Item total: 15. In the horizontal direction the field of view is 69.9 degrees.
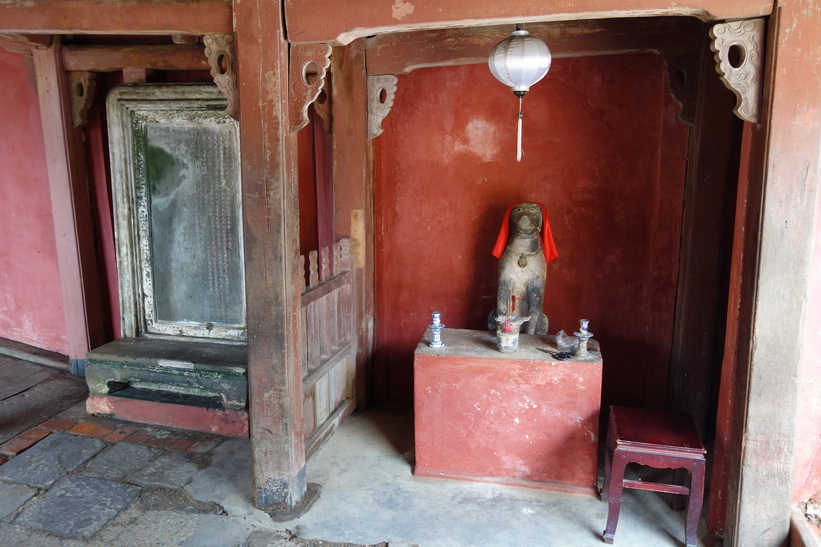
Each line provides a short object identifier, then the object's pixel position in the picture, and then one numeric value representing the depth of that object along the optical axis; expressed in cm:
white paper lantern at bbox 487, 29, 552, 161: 322
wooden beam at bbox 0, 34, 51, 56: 469
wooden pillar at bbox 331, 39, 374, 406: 460
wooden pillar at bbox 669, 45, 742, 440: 389
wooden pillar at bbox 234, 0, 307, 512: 318
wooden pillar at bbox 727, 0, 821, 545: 269
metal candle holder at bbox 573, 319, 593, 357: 370
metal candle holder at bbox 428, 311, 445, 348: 393
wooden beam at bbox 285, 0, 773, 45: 274
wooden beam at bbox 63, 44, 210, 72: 464
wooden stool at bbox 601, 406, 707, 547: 315
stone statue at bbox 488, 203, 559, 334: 443
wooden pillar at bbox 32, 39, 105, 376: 505
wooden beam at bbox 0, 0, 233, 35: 321
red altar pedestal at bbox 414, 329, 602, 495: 365
